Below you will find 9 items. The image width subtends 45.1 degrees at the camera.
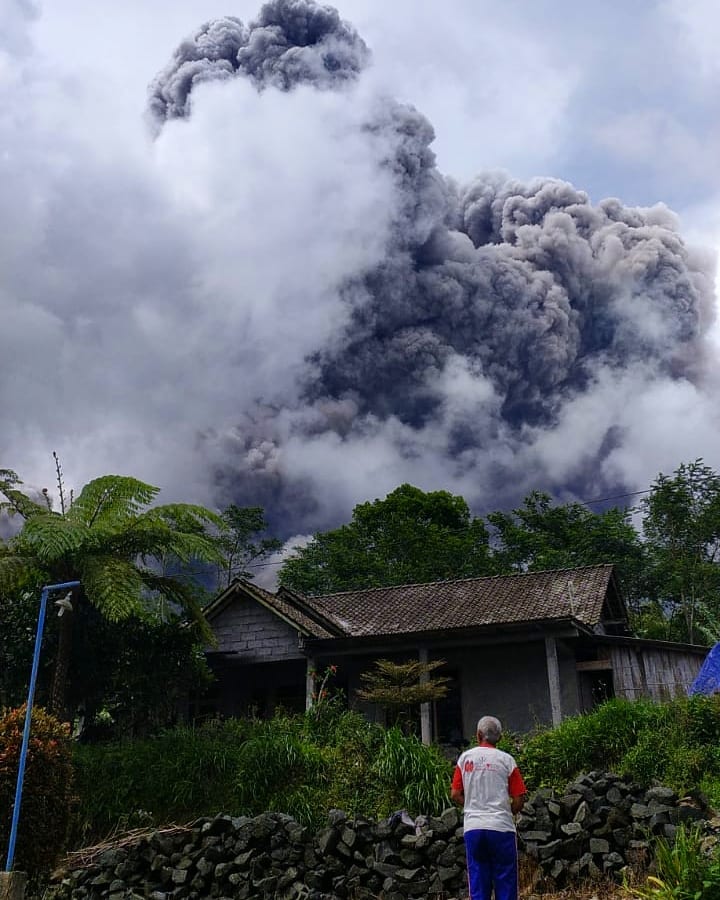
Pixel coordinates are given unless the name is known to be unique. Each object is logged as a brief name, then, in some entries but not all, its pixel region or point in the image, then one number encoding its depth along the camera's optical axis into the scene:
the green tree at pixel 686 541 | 37.22
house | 18.81
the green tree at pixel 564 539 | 40.91
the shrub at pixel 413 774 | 11.94
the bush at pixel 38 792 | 10.77
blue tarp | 15.95
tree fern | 15.44
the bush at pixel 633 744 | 11.69
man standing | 6.87
